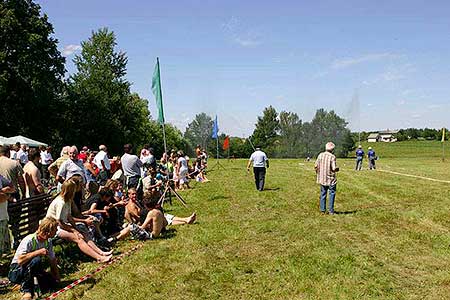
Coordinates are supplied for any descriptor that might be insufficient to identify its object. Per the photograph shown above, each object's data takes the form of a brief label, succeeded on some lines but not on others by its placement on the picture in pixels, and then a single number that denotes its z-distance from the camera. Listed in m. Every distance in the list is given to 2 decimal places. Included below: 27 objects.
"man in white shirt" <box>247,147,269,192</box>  16.28
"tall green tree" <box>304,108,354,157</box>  88.44
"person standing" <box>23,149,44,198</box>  8.51
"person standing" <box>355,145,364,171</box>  29.74
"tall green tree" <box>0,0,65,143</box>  29.89
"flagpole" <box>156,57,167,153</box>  13.41
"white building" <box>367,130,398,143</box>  144.99
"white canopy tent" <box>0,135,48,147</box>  23.42
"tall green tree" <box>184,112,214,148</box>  107.60
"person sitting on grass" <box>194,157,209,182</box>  21.92
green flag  13.26
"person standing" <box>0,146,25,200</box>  8.17
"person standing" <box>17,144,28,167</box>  16.23
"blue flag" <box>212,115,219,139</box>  34.75
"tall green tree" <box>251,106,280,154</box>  89.75
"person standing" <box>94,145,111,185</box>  13.95
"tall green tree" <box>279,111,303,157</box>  87.94
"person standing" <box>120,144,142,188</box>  12.23
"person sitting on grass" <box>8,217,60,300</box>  5.93
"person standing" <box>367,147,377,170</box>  31.15
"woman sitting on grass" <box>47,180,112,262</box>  7.14
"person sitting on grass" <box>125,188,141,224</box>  9.68
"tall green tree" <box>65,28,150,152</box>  40.31
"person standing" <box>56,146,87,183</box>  9.30
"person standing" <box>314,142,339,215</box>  11.62
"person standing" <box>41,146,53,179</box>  18.75
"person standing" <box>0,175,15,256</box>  6.60
